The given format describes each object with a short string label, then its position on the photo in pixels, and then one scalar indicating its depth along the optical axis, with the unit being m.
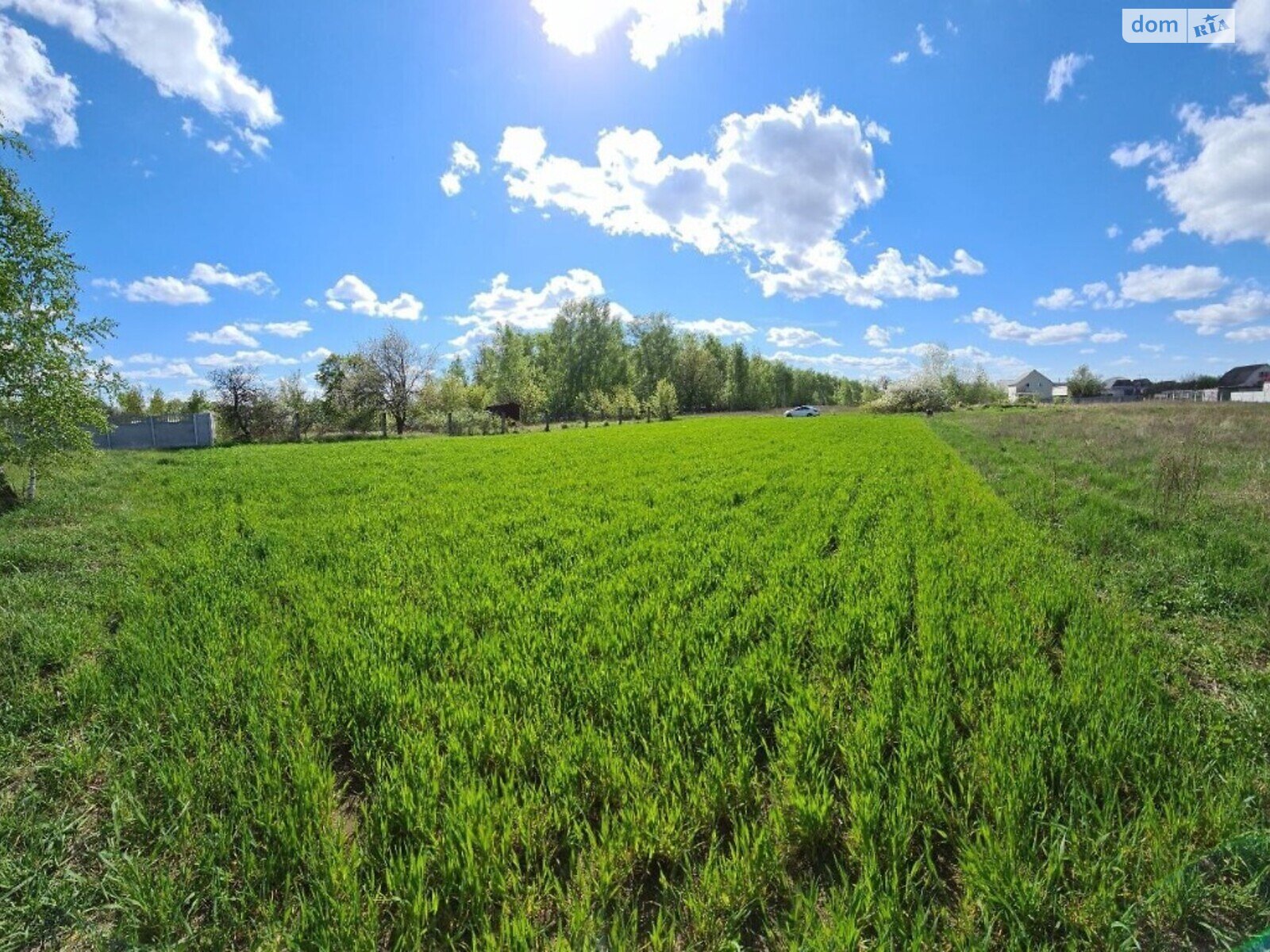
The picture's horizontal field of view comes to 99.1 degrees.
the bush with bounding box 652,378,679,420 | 71.62
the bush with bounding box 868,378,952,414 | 75.75
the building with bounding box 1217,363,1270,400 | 84.19
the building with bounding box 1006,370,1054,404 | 128.50
